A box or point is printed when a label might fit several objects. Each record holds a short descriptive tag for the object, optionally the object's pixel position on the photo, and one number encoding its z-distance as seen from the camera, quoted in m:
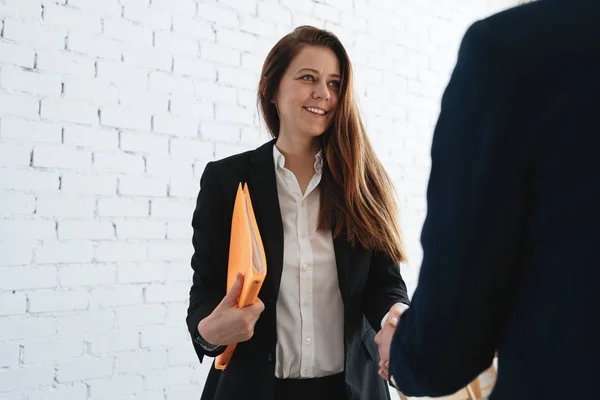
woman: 1.38
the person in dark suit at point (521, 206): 0.51
